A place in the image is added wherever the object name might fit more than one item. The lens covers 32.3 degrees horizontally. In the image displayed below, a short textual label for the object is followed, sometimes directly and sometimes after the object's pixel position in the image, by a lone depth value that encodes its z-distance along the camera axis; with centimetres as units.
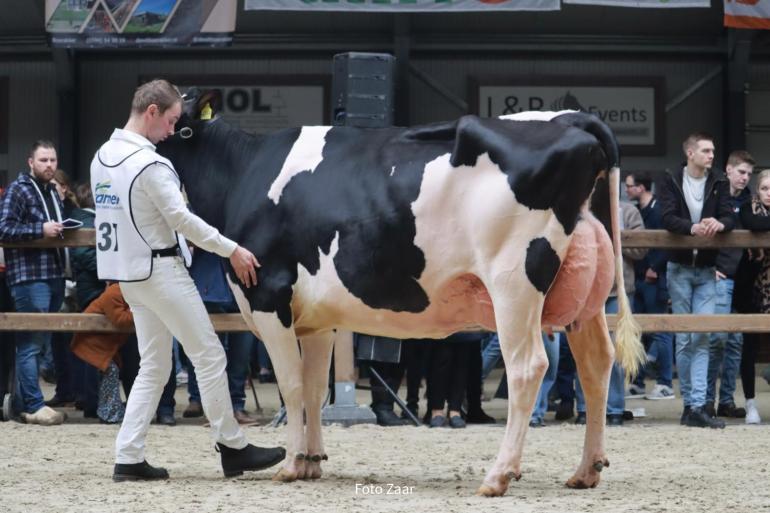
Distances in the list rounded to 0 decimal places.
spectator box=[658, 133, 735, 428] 1024
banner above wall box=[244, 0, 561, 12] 1531
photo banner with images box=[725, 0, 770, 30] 1553
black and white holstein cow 664
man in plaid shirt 1032
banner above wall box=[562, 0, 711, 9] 1521
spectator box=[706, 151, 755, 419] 1069
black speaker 1055
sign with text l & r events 1938
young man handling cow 707
